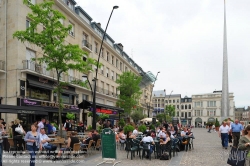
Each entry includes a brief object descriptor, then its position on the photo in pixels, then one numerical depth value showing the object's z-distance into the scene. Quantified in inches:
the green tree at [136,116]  1758.1
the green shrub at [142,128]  774.5
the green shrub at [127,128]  653.7
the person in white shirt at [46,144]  415.0
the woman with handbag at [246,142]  235.0
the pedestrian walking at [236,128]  551.0
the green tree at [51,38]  577.2
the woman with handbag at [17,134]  475.2
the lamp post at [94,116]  711.6
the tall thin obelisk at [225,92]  1637.6
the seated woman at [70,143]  403.9
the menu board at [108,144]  388.5
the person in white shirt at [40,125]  601.3
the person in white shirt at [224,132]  610.9
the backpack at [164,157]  455.2
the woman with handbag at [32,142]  314.2
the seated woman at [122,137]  603.2
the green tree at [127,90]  1517.6
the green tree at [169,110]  3277.6
